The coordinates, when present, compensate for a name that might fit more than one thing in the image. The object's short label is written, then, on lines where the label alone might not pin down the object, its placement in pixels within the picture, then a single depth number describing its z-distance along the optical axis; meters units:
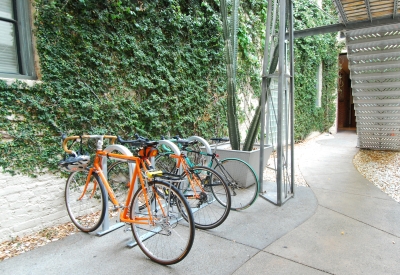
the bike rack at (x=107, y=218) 2.51
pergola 3.43
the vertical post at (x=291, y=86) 3.47
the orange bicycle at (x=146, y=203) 2.13
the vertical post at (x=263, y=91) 3.64
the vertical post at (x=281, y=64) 3.23
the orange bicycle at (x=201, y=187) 2.70
